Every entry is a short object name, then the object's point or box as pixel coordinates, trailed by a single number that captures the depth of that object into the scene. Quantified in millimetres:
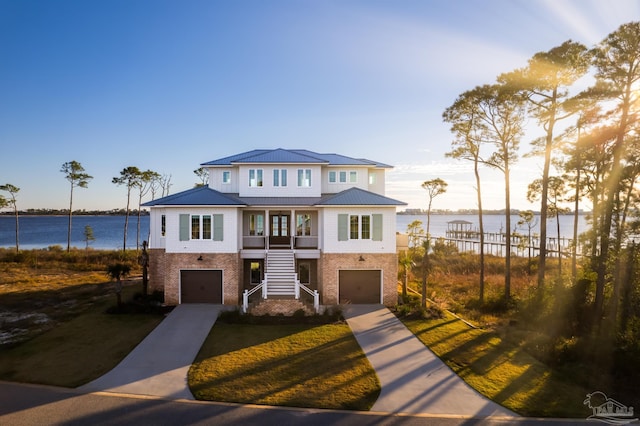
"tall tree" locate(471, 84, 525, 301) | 21391
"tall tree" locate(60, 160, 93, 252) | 47156
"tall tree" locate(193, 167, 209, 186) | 54969
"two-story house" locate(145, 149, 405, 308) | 21219
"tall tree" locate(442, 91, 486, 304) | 22531
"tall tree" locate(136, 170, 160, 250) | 48500
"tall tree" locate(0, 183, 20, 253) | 47616
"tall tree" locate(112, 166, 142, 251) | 47000
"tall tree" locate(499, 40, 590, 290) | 18531
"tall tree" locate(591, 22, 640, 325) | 15359
